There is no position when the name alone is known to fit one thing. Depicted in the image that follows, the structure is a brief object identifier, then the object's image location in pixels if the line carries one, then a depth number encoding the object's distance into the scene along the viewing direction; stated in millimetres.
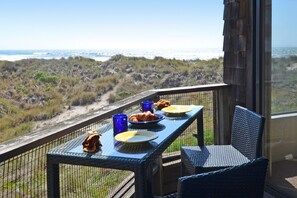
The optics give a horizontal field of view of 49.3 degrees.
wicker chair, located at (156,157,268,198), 1102
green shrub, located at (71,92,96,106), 14364
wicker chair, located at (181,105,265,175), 2135
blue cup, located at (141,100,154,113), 2307
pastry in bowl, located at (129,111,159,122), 1997
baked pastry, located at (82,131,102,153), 1535
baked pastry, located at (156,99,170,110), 2449
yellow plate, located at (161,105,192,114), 2248
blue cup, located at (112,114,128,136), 1827
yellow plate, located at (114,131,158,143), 1607
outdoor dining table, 1404
